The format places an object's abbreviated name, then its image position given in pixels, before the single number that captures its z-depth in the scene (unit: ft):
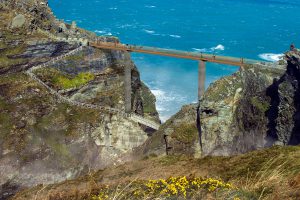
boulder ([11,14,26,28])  319.47
